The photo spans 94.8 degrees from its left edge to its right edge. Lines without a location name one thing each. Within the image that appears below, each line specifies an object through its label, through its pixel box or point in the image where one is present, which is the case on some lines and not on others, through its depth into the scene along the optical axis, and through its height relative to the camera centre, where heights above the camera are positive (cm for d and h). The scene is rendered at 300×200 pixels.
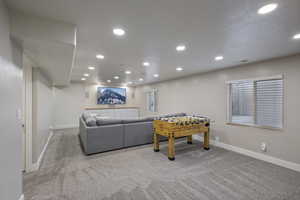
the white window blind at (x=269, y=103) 307 -11
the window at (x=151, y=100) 753 -10
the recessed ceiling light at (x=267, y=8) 137 +92
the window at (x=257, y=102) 311 -10
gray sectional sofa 360 -99
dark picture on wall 798 +19
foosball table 332 -77
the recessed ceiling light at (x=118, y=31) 187 +94
